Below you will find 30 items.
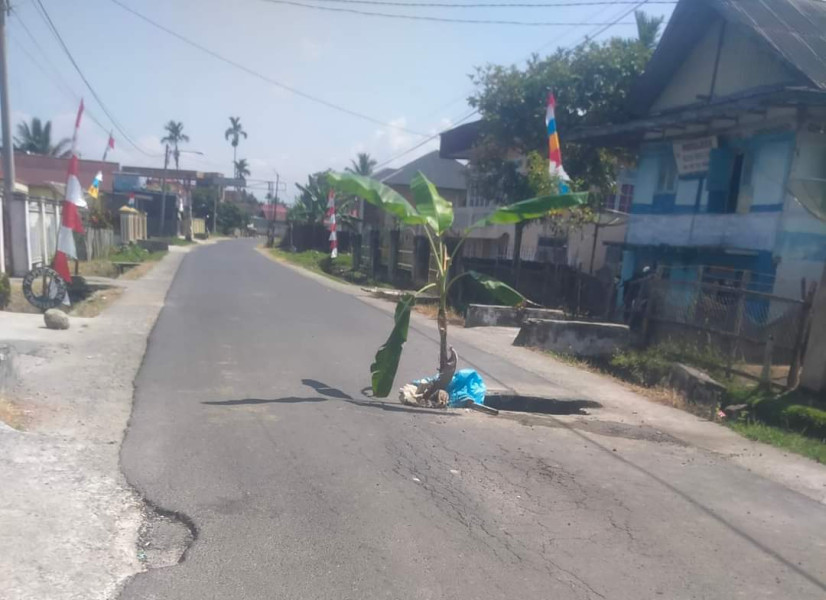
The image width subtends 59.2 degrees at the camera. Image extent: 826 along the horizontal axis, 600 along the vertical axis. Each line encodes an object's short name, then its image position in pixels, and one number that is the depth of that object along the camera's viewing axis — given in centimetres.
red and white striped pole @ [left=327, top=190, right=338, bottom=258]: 3441
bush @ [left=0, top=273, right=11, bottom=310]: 1628
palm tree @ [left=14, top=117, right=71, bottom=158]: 5956
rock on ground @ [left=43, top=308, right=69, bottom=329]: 1284
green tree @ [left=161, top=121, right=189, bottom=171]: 8881
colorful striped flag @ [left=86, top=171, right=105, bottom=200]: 2364
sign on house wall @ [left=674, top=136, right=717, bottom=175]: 1789
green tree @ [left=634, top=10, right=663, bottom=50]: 2872
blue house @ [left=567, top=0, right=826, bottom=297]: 1517
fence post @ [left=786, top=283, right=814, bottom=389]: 1037
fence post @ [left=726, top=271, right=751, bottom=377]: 1198
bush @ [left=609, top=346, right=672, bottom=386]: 1248
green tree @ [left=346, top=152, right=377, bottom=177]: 6059
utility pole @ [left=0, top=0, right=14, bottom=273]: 1985
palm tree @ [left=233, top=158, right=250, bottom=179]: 11006
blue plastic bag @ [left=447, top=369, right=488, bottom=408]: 960
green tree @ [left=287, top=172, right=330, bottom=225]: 5191
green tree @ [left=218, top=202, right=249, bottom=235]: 9850
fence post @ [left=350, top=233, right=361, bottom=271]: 3746
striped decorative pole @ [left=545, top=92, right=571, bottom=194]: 1722
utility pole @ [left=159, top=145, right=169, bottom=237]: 5768
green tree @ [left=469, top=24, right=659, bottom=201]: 2383
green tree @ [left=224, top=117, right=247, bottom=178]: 10138
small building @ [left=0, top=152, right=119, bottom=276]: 2200
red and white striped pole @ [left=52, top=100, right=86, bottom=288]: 1430
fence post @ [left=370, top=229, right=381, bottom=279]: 3397
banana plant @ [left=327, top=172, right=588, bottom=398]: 897
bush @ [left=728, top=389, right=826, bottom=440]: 917
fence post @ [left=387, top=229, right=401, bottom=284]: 3172
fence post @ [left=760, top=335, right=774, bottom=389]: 1033
